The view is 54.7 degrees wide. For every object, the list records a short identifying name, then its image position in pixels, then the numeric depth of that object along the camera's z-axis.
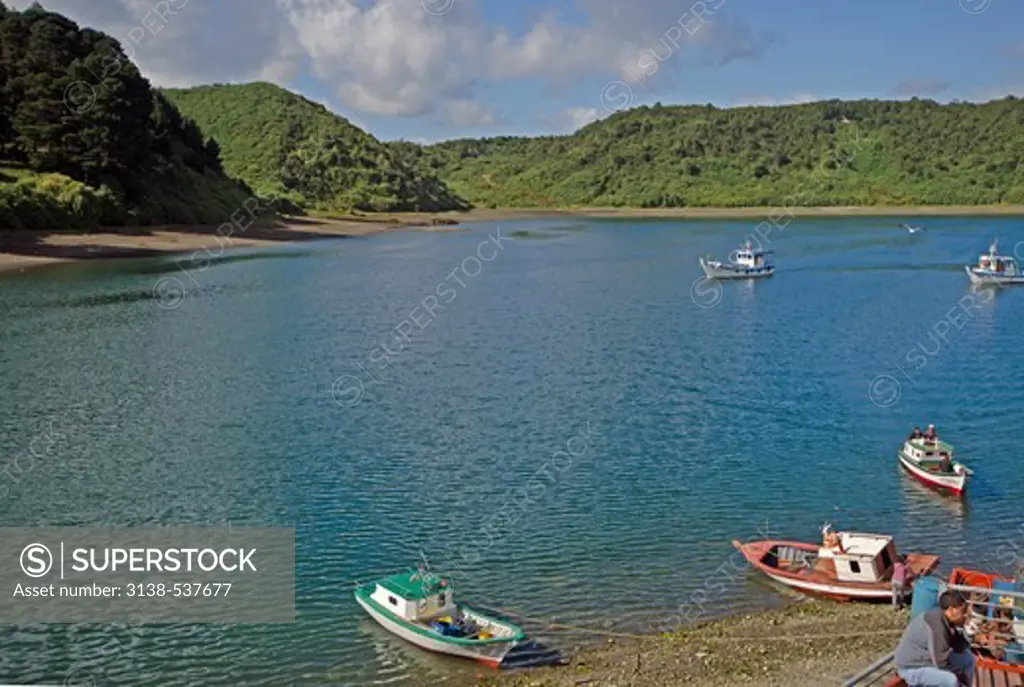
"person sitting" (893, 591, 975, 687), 12.78
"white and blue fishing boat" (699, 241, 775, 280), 97.56
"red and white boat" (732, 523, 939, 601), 24.08
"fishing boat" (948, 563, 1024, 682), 14.59
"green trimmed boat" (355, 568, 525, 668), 20.61
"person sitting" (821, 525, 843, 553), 24.86
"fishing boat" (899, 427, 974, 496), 31.22
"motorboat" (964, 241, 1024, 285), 91.56
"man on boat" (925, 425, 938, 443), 33.11
